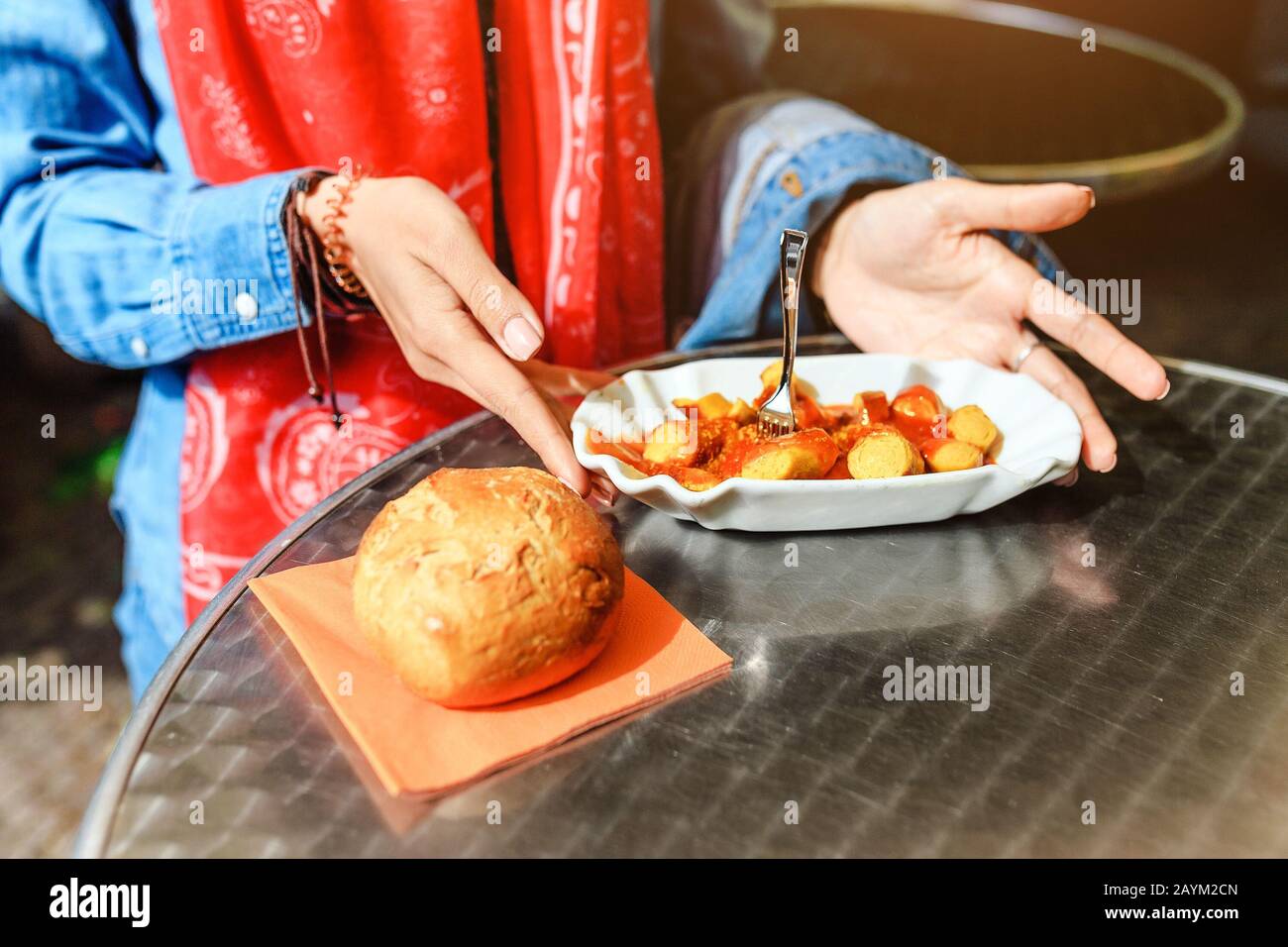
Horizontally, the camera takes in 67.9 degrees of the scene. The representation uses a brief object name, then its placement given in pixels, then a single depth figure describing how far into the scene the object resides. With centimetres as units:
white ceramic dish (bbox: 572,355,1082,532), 82
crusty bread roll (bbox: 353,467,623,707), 66
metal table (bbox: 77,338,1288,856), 61
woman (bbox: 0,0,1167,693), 96
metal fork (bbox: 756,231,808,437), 94
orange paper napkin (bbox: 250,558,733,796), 64
